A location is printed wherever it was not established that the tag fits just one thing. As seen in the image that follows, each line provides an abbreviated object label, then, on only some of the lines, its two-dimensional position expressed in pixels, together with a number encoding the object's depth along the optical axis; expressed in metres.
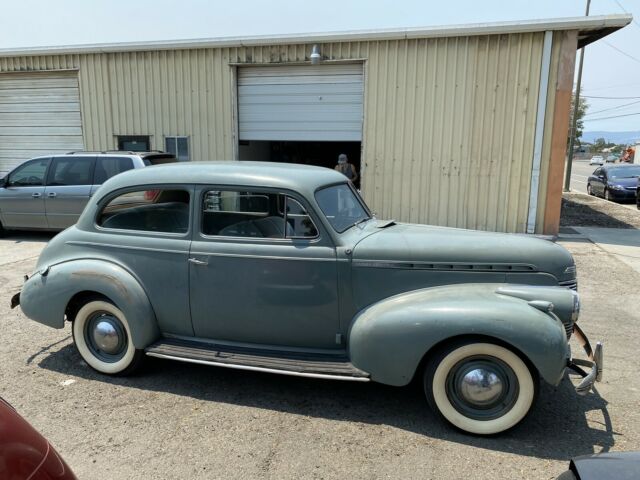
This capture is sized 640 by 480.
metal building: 9.91
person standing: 10.49
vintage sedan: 3.13
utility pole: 20.52
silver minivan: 9.12
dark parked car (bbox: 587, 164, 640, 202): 17.91
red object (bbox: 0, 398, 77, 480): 1.48
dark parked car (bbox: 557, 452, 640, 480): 1.62
